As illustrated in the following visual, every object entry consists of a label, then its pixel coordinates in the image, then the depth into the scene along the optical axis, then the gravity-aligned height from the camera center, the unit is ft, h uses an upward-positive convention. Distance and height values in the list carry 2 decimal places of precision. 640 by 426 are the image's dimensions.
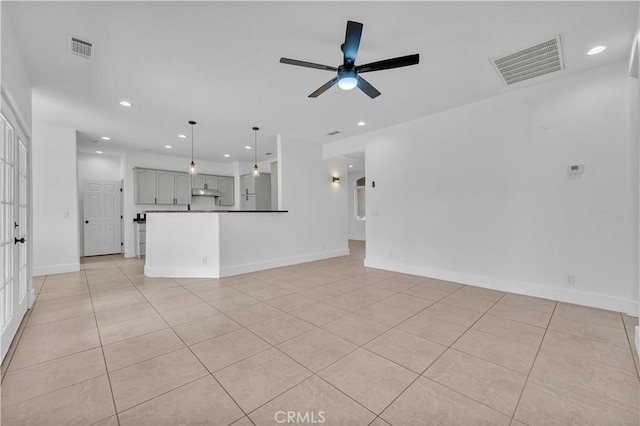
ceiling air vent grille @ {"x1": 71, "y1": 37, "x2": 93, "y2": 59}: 8.47 +5.57
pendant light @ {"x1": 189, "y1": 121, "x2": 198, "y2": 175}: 16.57 +2.94
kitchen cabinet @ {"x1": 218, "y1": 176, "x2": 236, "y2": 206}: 28.27 +2.66
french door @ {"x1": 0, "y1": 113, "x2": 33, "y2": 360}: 7.69 -0.51
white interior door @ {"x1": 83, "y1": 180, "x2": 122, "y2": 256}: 23.59 -0.20
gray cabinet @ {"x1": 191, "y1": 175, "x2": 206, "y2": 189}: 26.48 +3.39
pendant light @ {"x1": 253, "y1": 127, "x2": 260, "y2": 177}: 18.02 +5.74
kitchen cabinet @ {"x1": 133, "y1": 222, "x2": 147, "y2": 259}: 22.57 -1.92
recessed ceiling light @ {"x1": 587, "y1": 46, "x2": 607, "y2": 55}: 8.94 +5.52
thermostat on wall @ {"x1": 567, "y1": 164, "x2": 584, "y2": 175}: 10.62 +1.71
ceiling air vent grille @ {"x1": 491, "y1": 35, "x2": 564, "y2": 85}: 9.04 +5.56
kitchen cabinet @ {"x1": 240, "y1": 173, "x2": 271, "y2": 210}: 26.84 +2.33
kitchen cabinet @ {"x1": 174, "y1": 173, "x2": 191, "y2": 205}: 25.40 +2.61
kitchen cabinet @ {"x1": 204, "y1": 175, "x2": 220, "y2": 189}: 27.30 +3.46
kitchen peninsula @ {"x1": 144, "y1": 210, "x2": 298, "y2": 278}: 15.53 -1.75
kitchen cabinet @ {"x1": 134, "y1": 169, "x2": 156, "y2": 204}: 23.26 +2.58
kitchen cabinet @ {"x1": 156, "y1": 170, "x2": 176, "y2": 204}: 24.34 +2.61
